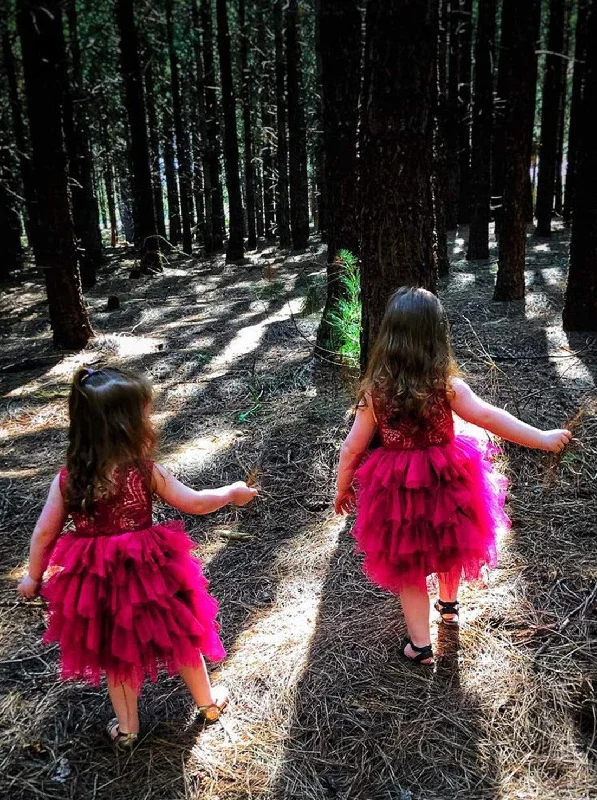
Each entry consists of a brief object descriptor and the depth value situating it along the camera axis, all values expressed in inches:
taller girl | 93.2
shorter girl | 81.5
